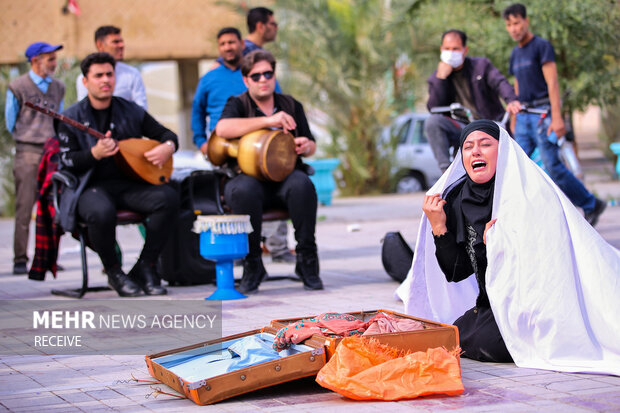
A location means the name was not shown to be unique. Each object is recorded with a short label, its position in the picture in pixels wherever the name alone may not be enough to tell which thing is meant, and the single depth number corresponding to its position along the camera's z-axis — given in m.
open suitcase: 7.99
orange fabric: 7.92
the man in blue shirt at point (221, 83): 16.77
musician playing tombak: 14.34
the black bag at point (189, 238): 15.40
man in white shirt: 16.81
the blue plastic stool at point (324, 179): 32.16
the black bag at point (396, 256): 14.46
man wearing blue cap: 18.20
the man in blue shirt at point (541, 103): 17.78
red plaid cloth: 14.73
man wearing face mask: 16.35
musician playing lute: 14.01
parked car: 38.20
